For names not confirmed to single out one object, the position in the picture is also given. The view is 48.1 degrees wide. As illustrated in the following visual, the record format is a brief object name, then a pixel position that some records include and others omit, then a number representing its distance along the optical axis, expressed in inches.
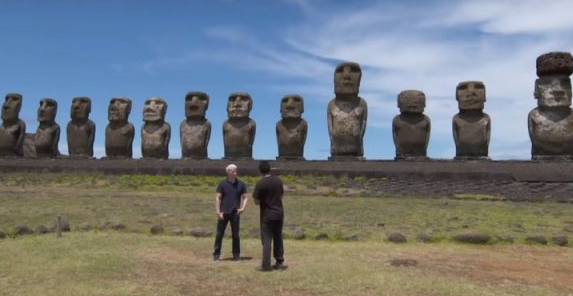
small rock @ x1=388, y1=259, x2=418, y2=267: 318.0
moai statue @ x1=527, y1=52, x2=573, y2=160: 795.4
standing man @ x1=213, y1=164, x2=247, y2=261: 348.2
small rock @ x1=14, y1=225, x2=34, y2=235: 415.2
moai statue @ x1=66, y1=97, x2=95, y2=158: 1061.8
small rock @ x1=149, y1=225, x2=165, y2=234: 422.9
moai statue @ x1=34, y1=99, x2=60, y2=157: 1092.5
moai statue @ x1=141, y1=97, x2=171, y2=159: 1003.9
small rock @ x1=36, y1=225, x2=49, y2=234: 422.2
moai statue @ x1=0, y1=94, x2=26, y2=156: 1118.4
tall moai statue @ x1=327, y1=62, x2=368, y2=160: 884.6
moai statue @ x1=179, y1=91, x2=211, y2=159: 979.3
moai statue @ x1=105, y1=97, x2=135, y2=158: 1031.6
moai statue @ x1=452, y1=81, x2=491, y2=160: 840.3
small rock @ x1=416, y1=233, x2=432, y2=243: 396.9
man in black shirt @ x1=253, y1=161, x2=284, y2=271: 318.7
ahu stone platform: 692.1
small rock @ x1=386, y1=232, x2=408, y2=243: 392.2
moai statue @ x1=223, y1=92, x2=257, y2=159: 948.0
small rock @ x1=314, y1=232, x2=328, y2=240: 404.8
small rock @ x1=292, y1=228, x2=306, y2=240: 409.0
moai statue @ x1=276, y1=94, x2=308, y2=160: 914.1
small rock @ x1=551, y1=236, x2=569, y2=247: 391.5
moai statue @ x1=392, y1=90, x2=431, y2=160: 858.1
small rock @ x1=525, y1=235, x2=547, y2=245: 393.4
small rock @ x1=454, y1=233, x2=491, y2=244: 393.7
